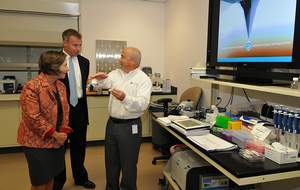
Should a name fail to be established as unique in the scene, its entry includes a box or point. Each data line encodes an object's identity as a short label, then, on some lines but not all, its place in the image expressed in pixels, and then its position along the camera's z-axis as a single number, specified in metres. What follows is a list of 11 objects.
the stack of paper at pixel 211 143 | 1.58
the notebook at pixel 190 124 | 1.90
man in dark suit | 2.37
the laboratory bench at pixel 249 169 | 1.26
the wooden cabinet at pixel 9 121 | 3.47
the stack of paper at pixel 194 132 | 1.87
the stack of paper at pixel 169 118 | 2.20
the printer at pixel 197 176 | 1.84
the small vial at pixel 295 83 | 1.47
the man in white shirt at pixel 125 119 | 2.15
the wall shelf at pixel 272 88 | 1.41
